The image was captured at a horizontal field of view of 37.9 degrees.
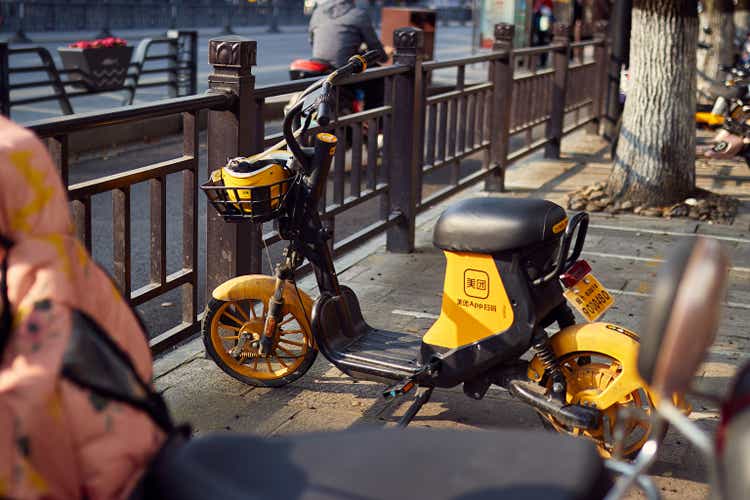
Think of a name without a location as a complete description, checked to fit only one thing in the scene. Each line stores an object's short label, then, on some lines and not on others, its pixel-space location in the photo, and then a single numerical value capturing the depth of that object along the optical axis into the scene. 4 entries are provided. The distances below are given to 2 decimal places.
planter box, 13.26
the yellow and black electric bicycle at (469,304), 3.96
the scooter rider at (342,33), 11.06
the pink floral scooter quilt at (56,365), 1.89
